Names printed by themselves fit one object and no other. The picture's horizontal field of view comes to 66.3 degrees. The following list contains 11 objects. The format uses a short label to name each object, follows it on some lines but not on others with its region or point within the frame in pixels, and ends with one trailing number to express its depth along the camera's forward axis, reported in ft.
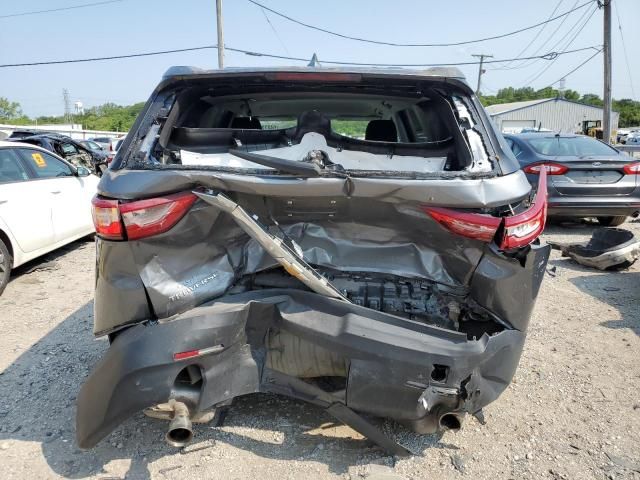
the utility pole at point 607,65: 65.82
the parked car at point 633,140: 121.25
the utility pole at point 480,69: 179.52
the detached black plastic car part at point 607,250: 18.34
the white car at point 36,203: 16.94
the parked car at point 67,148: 36.88
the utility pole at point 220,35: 78.89
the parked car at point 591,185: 24.04
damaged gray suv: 6.84
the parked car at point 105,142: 82.57
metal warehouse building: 197.16
